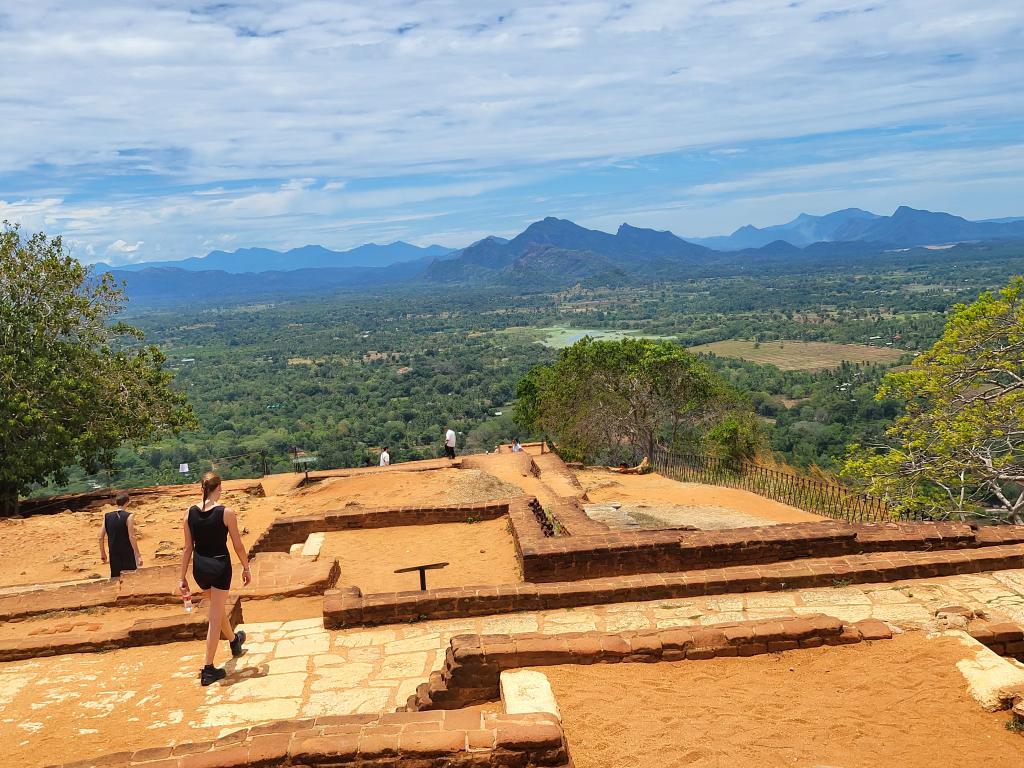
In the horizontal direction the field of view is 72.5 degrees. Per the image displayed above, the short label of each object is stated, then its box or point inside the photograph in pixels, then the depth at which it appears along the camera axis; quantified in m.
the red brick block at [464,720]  4.07
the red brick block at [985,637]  5.37
